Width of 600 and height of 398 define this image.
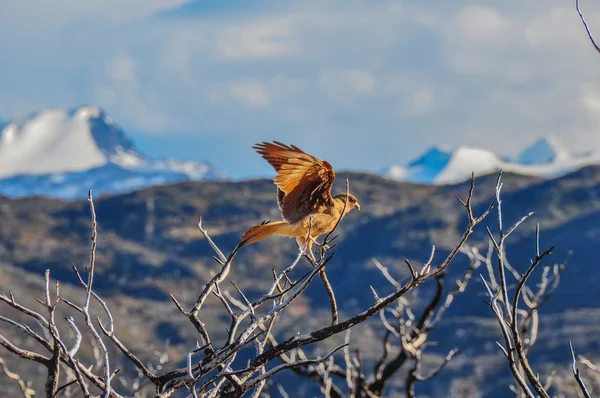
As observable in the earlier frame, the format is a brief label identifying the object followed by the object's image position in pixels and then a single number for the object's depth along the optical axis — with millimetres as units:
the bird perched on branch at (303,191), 15828
